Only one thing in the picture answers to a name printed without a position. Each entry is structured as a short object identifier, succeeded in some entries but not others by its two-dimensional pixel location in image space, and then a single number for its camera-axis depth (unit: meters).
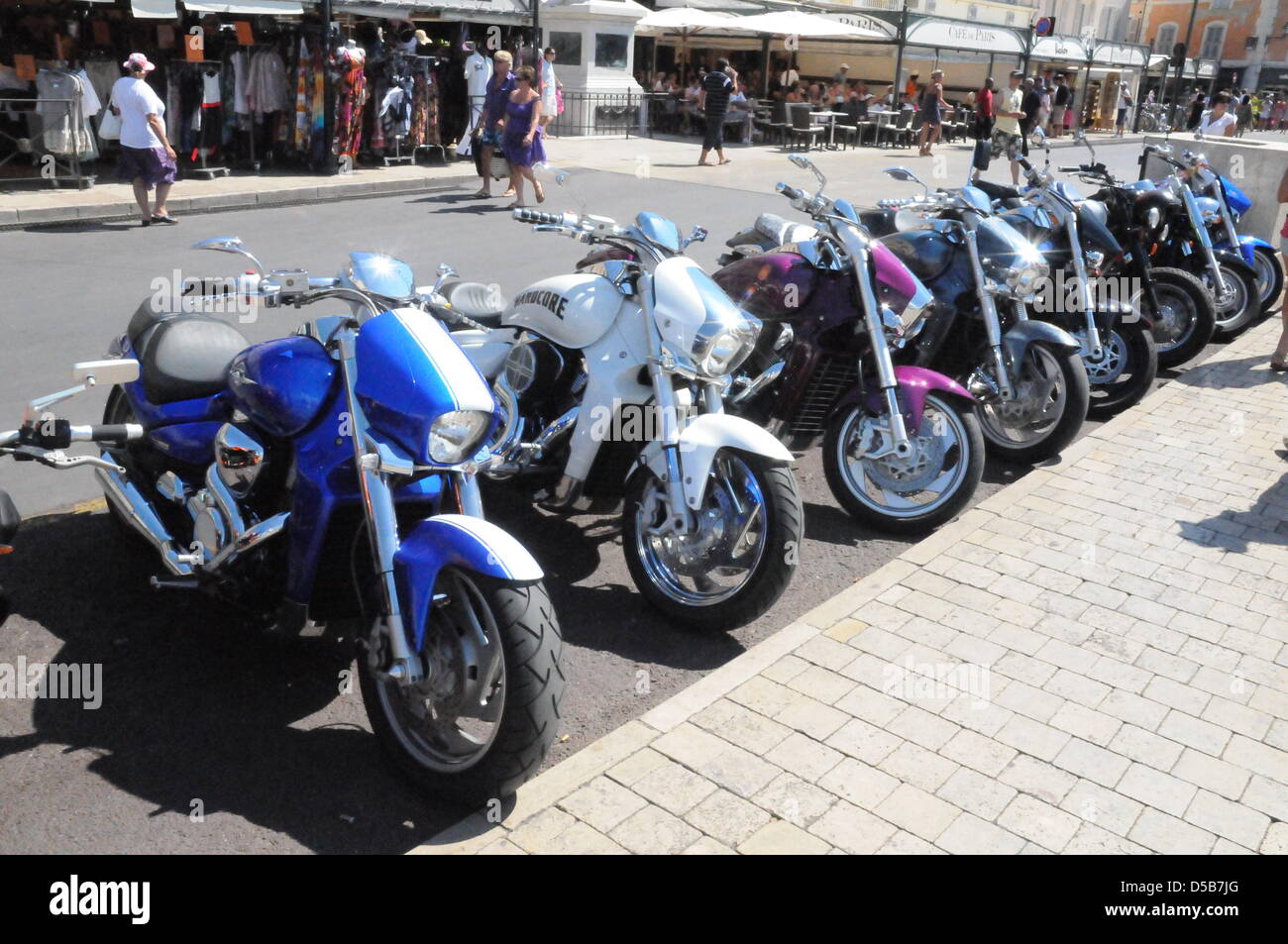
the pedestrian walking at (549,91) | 17.12
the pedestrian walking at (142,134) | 11.77
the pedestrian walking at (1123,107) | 40.34
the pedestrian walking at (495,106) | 14.20
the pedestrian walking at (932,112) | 24.84
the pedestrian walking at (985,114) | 22.56
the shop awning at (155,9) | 13.59
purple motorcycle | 5.15
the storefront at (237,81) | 13.66
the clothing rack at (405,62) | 16.64
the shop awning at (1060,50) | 32.66
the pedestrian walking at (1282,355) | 8.59
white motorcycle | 4.10
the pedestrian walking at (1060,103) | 31.25
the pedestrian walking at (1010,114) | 21.61
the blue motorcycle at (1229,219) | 9.45
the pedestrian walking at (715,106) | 19.67
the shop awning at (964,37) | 27.99
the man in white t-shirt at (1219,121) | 16.56
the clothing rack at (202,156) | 14.76
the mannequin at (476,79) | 17.62
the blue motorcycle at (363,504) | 2.99
